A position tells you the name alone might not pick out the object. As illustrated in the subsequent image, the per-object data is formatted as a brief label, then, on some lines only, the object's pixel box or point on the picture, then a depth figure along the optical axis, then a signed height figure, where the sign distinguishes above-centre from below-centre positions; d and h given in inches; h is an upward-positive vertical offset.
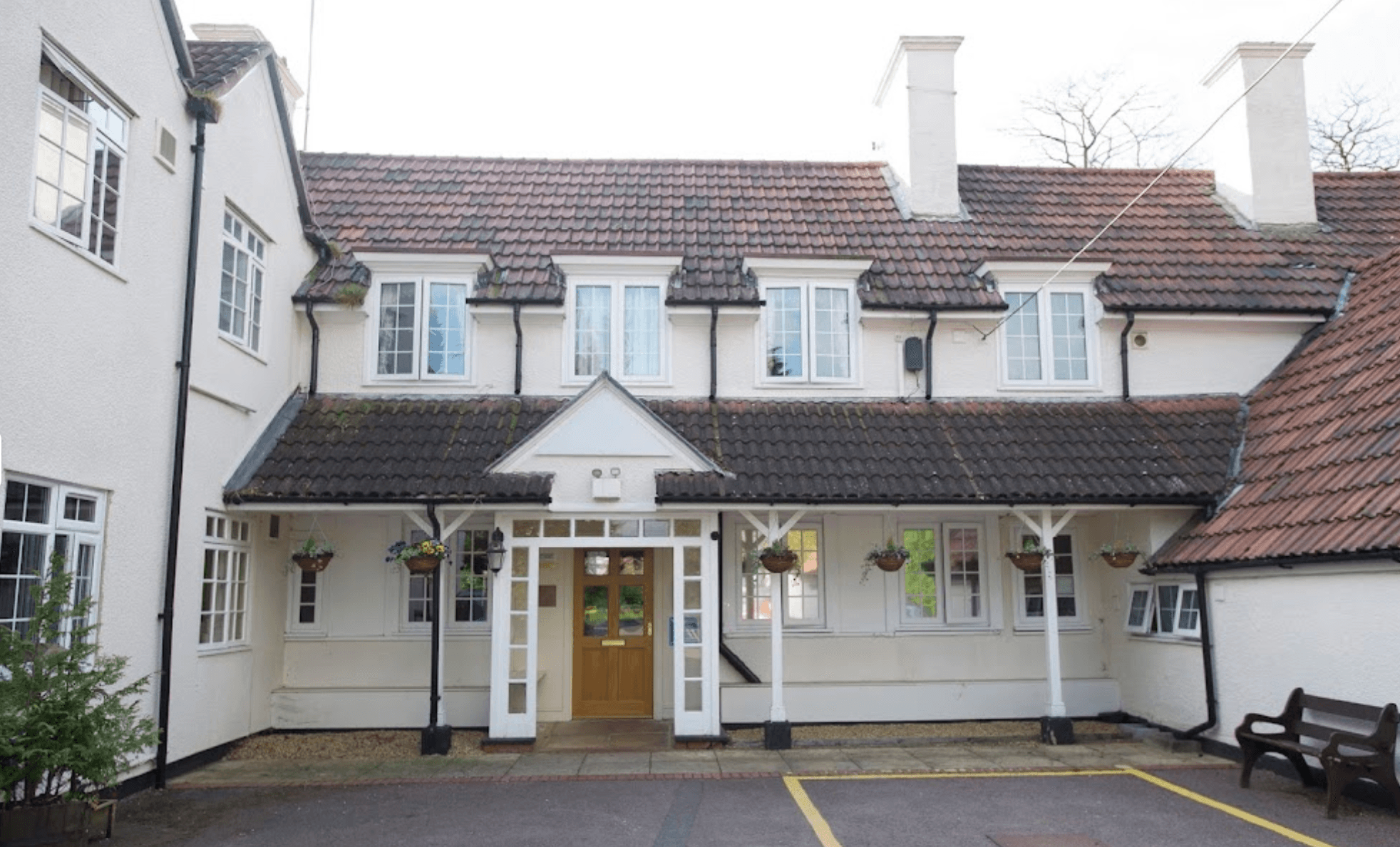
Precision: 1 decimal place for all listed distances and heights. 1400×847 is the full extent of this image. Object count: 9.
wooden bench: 343.9 -63.1
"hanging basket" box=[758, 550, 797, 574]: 483.2 +1.7
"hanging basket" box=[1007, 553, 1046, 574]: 504.7 +2.4
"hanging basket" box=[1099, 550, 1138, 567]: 508.7 +3.5
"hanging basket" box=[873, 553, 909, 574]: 504.7 +1.9
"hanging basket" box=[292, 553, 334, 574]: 490.3 +1.0
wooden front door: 555.8 -37.2
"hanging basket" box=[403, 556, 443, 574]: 466.6 +0.4
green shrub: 279.9 -42.3
